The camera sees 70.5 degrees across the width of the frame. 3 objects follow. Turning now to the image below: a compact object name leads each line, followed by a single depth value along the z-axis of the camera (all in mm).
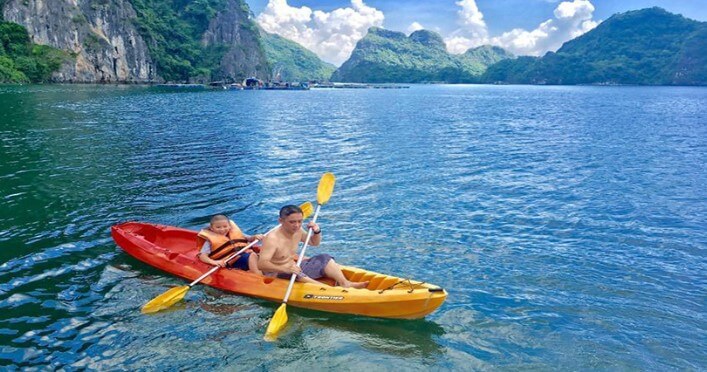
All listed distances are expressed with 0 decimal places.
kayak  8555
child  10508
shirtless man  9148
